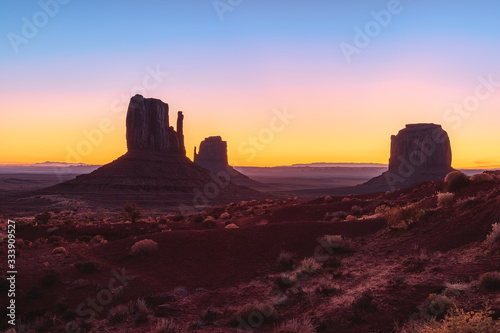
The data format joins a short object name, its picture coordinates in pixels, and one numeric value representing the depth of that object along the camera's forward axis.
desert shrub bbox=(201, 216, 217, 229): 27.21
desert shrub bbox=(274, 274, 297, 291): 11.39
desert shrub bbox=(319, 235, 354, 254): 14.68
